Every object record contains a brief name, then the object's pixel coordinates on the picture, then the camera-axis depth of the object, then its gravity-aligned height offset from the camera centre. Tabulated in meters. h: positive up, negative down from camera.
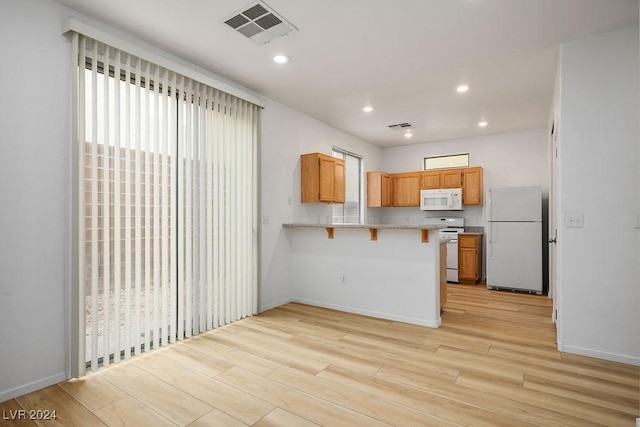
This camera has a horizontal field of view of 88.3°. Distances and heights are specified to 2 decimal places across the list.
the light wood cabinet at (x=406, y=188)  6.81 +0.54
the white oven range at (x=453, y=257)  5.95 -0.78
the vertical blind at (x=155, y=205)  2.50 +0.08
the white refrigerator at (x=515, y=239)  5.08 -0.39
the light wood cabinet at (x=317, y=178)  4.73 +0.52
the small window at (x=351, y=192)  6.11 +0.45
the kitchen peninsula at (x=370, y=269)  3.57 -0.67
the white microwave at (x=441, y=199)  6.22 +0.28
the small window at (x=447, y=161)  6.54 +1.08
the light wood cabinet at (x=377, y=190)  6.71 +0.50
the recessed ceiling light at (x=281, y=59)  3.17 +1.52
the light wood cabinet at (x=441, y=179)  6.30 +0.69
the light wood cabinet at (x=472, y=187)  6.10 +0.51
